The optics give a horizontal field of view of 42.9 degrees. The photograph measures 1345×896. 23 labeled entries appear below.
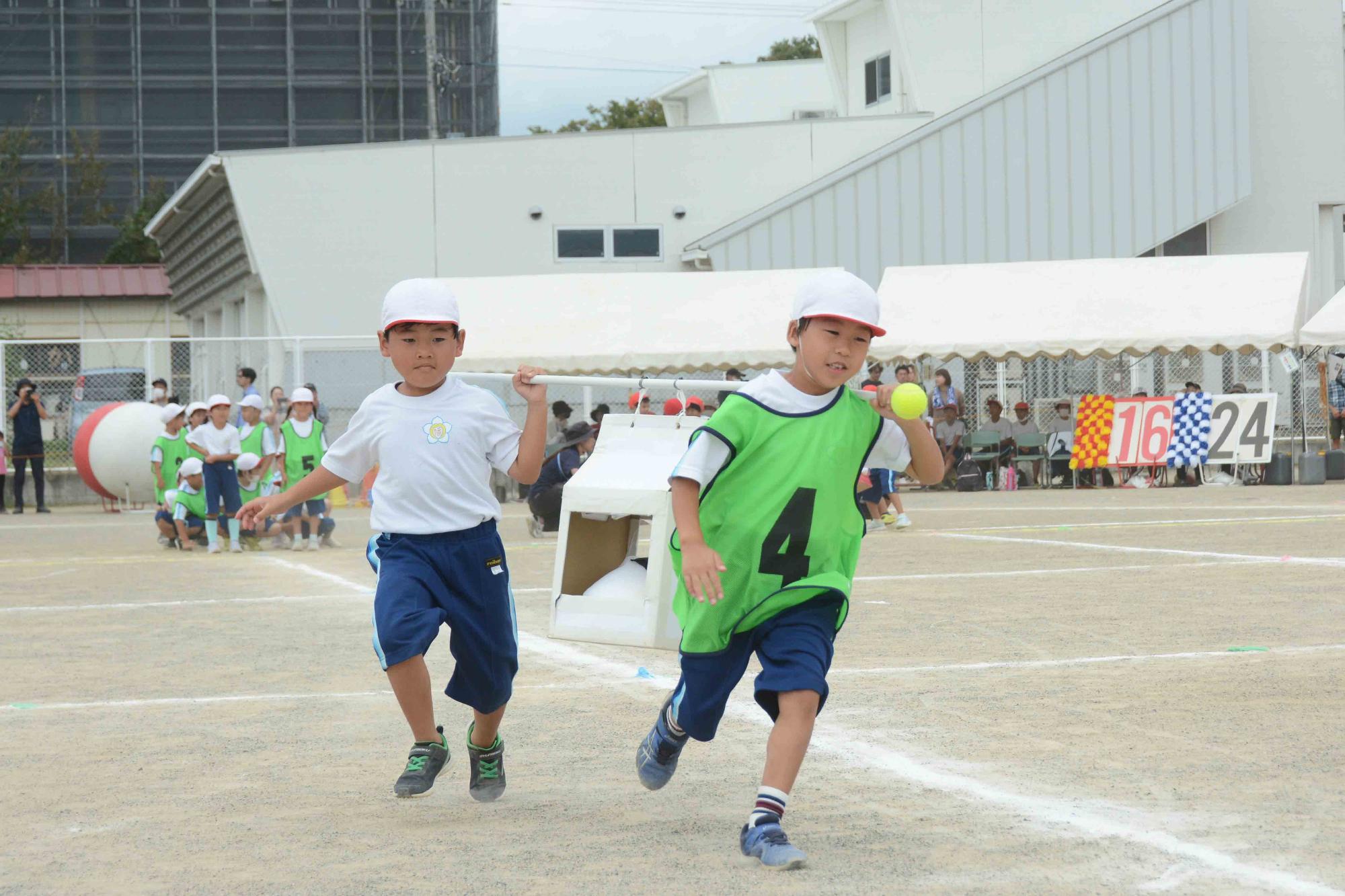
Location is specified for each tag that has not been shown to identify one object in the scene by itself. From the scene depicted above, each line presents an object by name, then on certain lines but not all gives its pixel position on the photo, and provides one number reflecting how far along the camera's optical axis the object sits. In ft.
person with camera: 83.35
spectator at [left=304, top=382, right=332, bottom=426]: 78.74
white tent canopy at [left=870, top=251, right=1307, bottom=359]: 80.43
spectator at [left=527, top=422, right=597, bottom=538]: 48.39
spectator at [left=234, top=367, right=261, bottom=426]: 70.54
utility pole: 137.39
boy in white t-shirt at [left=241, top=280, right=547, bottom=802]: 17.01
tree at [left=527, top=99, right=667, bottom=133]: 201.98
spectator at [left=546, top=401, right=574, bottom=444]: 74.64
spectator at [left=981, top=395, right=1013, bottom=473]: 85.66
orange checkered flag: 82.99
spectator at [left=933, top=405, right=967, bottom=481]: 82.69
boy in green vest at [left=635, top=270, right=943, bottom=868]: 15.17
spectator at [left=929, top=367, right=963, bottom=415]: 82.80
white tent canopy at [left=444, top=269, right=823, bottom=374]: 83.46
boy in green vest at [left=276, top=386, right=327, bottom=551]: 57.67
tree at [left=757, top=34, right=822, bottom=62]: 223.10
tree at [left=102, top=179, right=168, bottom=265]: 177.47
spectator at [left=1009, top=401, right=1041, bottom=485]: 85.76
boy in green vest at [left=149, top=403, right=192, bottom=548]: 61.87
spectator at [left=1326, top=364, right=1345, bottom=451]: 85.30
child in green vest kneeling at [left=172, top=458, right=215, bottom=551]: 58.29
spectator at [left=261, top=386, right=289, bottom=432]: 62.39
